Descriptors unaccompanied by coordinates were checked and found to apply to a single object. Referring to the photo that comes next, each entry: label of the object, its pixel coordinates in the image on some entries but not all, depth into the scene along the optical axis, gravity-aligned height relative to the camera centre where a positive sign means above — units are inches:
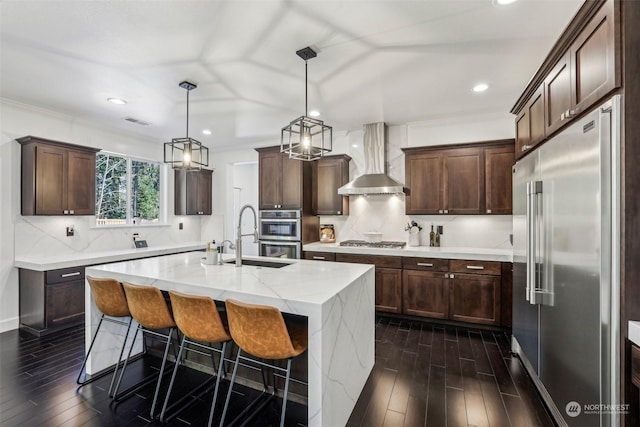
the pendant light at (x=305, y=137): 88.3 +24.0
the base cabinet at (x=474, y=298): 136.6 -41.7
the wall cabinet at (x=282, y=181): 183.5 +21.1
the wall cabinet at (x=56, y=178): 140.7 +18.4
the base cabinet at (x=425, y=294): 145.9 -42.1
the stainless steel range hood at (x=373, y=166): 160.7 +28.8
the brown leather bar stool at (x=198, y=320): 74.0 -28.5
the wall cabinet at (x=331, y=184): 185.8 +19.6
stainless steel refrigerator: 52.9 -12.6
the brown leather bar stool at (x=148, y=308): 82.5 -28.2
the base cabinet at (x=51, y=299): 133.6 -41.9
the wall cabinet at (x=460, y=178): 148.8 +19.2
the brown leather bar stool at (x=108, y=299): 90.9 -28.0
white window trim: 183.7 +10.0
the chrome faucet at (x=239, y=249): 106.0 -13.6
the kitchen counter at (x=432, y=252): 138.0 -20.4
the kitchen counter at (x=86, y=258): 135.0 -24.0
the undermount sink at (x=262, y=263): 115.8 -20.6
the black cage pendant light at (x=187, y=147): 111.0 +26.2
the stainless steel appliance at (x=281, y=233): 181.5 -13.2
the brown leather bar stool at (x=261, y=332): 64.2 -27.9
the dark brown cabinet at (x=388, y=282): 154.7 -37.8
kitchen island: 63.2 -22.1
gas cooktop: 165.4 -18.6
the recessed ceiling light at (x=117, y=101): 135.6 +54.0
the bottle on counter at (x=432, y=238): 169.5 -14.7
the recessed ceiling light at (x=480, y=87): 122.5 +55.1
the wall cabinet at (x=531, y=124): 88.9 +31.2
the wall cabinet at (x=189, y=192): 224.2 +16.5
